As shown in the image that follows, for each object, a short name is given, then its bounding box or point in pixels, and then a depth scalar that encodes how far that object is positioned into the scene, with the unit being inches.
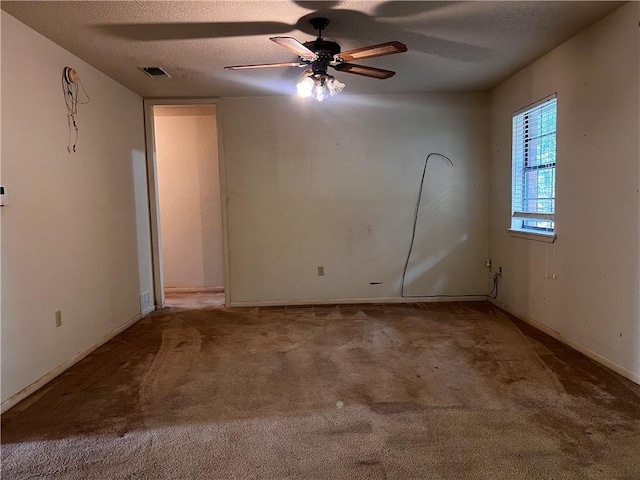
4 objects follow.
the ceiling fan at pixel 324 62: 96.7
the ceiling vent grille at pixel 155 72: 138.1
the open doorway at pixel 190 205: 213.9
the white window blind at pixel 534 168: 135.2
